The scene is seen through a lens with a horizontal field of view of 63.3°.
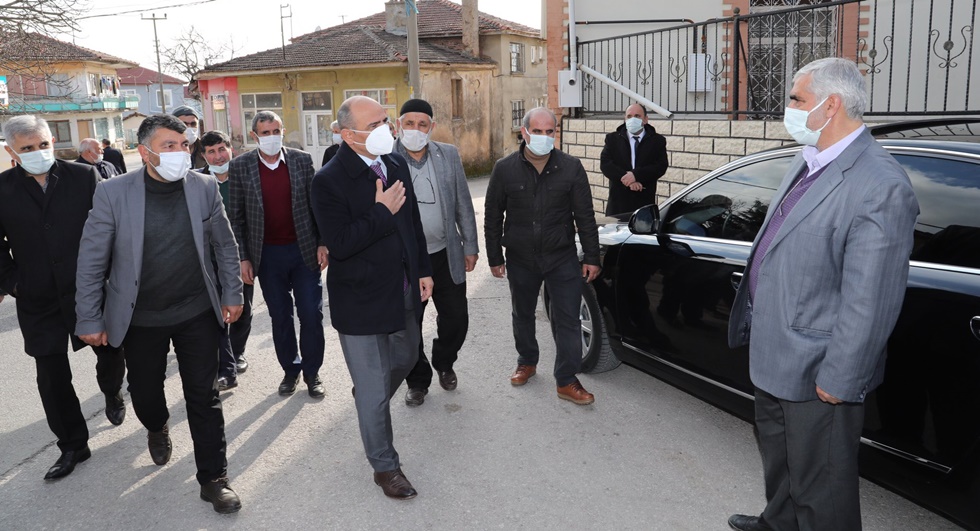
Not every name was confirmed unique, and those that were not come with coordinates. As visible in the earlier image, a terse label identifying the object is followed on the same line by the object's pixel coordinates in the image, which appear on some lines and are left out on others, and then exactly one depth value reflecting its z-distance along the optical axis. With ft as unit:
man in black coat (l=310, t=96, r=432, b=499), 12.39
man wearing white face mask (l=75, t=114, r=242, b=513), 12.42
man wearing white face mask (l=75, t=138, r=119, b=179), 28.48
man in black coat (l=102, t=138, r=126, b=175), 45.70
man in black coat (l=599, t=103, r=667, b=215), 25.50
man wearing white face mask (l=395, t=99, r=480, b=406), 16.42
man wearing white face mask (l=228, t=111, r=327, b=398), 17.34
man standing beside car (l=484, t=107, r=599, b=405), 16.35
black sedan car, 9.59
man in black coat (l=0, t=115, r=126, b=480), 14.03
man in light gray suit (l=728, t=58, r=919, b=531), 8.41
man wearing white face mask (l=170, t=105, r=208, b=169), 22.02
